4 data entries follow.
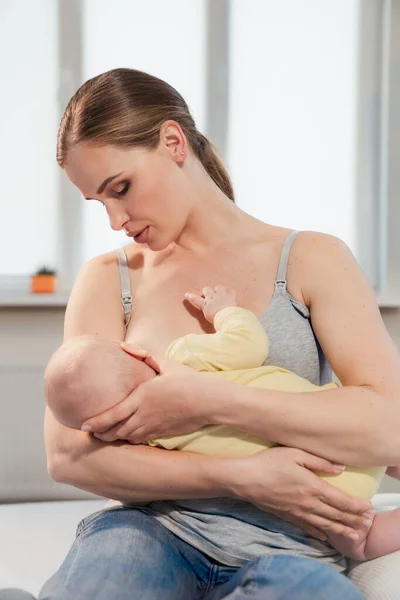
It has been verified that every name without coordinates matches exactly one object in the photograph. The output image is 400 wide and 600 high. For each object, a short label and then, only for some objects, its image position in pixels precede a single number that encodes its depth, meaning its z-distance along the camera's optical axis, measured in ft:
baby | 6.30
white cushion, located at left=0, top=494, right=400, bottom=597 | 7.41
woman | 6.25
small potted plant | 10.98
